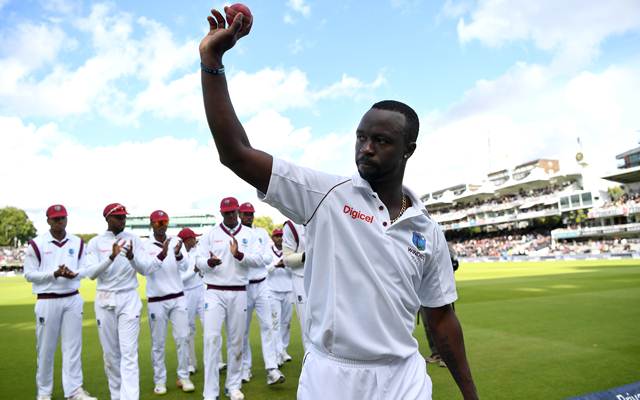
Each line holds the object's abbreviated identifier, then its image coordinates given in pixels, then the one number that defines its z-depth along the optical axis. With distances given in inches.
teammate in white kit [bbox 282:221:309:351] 276.8
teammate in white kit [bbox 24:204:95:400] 257.4
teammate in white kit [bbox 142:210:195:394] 275.4
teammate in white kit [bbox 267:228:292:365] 357.4
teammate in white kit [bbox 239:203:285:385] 276.3
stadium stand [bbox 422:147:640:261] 2101.4
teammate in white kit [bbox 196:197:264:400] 250.1
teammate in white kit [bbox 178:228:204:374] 364.5
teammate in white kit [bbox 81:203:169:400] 243.6
